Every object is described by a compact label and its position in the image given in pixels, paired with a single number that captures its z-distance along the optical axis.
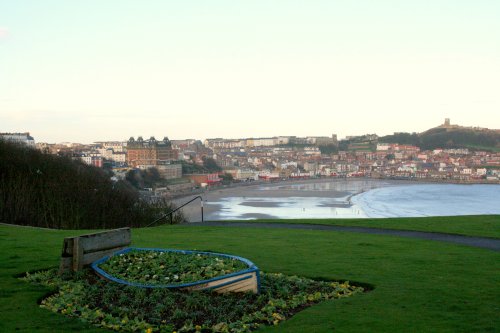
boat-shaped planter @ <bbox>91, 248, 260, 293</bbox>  8.16
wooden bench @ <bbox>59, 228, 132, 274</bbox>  9.52
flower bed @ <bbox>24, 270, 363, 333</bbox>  6.88
